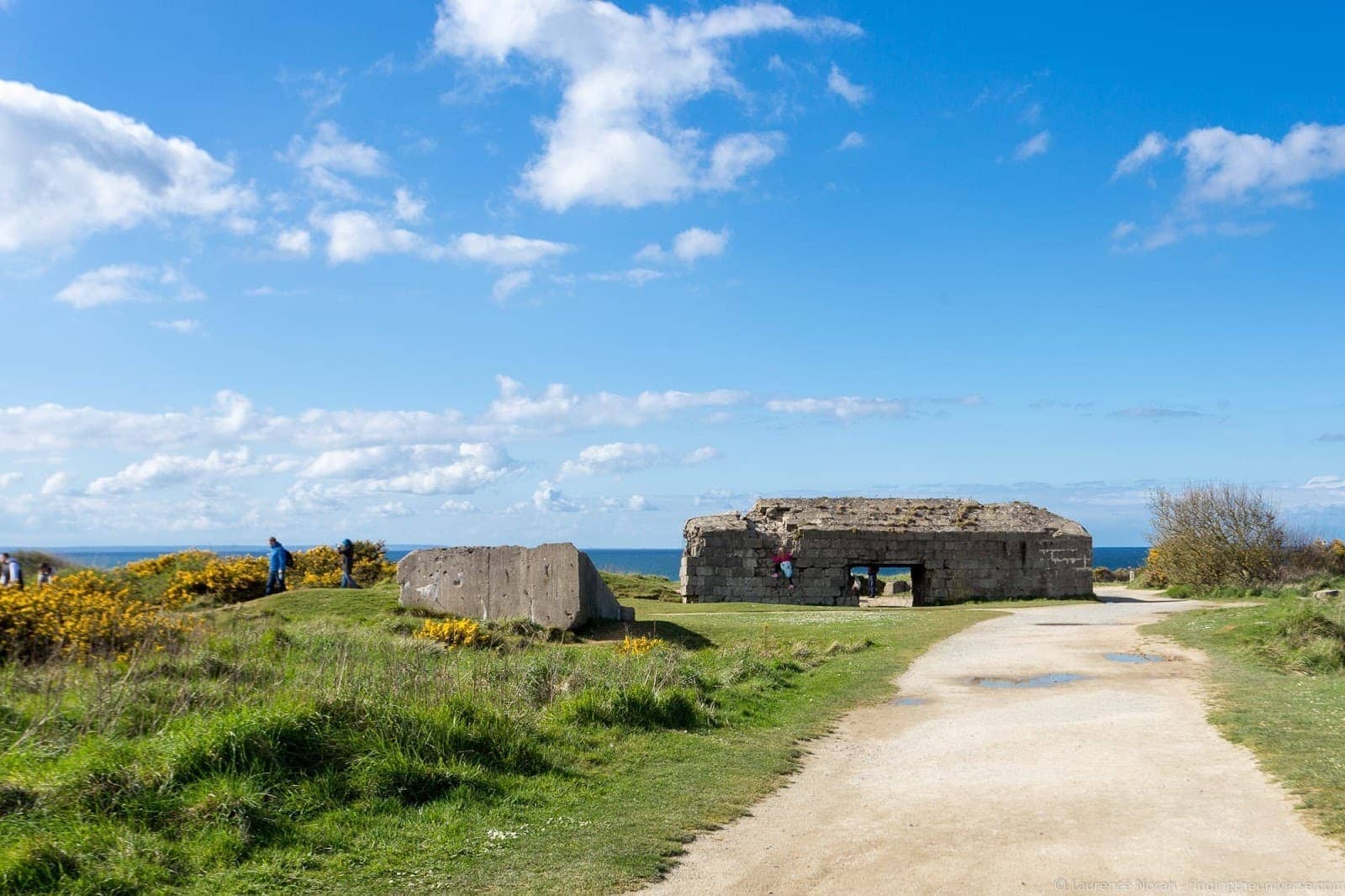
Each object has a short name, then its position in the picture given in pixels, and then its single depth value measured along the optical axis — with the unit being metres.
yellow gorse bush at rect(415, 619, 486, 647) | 16.16
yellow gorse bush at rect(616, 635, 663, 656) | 15.04
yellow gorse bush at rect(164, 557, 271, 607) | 23.93
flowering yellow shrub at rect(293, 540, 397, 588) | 28.62
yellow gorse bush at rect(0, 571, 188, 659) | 12.66
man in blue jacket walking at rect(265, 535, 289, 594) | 24.83
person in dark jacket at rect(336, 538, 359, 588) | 25.88
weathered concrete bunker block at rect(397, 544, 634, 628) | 18.97
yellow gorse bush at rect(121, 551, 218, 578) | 27.52
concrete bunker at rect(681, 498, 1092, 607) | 33.94
